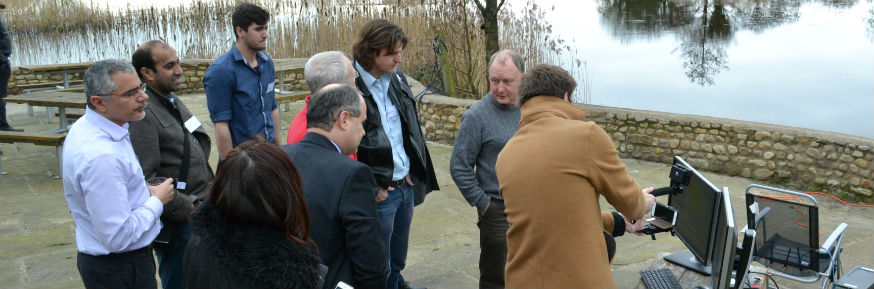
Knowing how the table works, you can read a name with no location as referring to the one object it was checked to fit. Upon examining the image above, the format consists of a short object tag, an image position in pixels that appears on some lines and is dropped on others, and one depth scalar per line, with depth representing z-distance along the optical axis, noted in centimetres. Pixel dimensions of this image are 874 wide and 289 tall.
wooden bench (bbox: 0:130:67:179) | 638
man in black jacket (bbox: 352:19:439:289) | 332
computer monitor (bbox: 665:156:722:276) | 275
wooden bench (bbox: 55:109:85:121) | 780
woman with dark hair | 178
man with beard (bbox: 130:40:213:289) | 293
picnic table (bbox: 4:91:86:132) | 707
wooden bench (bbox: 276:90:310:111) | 868
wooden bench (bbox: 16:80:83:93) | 978
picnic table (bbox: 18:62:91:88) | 929
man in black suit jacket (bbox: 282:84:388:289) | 227
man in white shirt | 241
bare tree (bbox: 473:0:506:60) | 887
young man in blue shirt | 381
